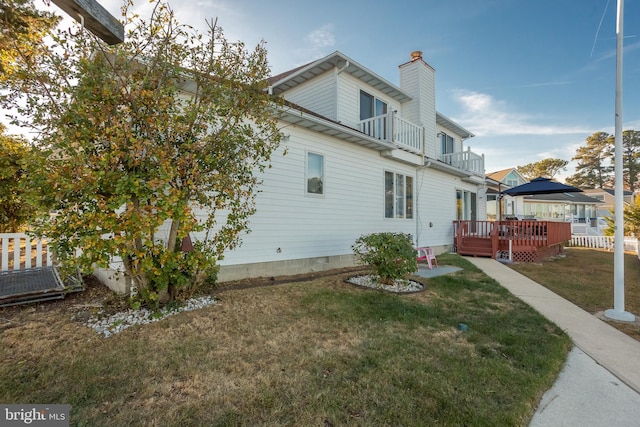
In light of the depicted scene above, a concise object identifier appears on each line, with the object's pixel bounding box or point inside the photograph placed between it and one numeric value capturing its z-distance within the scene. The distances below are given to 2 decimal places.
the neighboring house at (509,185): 20.33
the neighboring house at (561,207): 28.31
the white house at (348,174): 6.78
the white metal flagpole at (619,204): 4.68
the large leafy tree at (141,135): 3.21
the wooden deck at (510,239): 10.52
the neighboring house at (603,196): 38.59
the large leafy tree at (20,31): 3.35
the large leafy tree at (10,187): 6.22
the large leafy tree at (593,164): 43.44
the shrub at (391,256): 5.80
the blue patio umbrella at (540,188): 10.74
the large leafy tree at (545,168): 46.41
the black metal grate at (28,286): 4.22
